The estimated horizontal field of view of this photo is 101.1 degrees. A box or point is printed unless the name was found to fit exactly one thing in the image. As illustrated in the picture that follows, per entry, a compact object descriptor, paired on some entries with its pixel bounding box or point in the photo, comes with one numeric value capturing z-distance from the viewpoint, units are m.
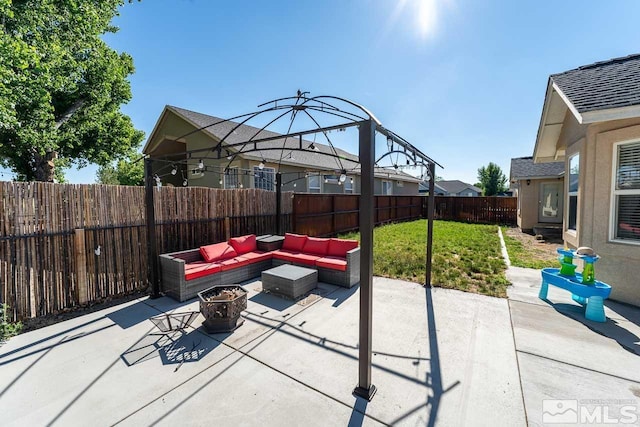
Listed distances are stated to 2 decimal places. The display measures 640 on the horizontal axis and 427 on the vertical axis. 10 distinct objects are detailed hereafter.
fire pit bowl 3.88
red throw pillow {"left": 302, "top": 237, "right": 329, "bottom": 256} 6.77
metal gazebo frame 2.60
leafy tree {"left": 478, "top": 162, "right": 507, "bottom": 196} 39.09
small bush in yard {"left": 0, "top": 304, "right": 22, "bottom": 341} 3.80
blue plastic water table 4.23
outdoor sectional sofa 5.24
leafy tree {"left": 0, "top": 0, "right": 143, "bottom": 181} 7.81
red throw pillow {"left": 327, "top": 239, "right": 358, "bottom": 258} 6.45
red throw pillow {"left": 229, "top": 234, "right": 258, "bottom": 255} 6.76
